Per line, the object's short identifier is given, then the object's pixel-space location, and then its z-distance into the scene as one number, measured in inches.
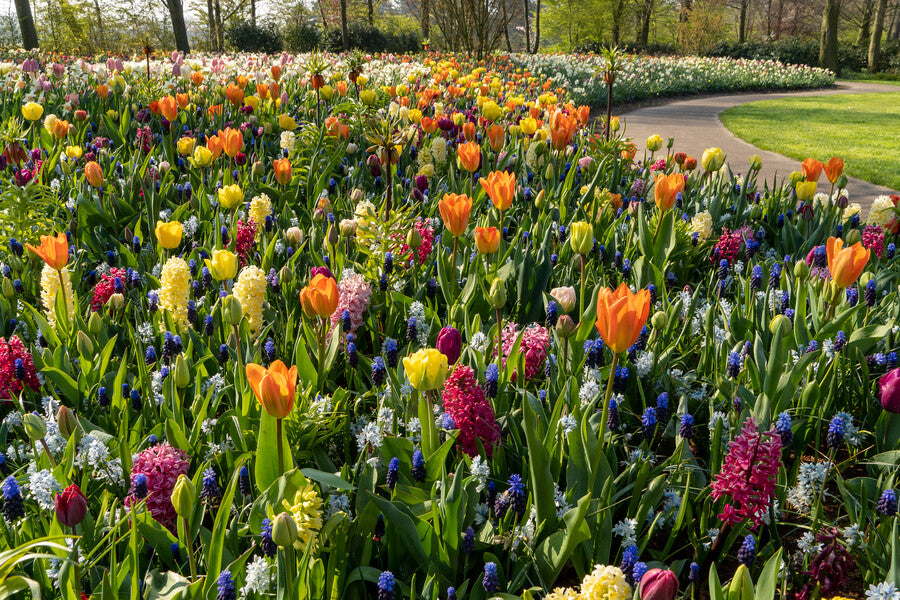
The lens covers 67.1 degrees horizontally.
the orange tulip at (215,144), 141.2
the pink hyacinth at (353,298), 89.6
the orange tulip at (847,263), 78.6
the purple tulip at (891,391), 58.8
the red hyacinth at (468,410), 64.6
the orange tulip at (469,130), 176.6
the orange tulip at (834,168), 139.4
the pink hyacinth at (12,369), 75.3
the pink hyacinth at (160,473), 59.6
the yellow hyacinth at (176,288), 89.7
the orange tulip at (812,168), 141.3
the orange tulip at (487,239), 89.3
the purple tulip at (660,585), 38.7
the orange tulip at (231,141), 143.1
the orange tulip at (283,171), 133.9
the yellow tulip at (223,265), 81.9
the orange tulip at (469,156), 131.0
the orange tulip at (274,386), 51.3
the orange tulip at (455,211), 91.6
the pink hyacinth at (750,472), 53.2
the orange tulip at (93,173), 128.4
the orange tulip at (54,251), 82.6
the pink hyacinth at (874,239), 127.3
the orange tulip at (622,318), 55.8
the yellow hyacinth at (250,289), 85.5
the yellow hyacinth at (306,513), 50.4
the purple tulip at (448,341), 65.8
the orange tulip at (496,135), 163.5
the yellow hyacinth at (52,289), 91.7
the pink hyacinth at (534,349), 81.7
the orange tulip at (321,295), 69.4
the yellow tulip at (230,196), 112.1
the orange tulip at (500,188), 101.3
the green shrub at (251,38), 1019.3
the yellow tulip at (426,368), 55.2
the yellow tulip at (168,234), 93.7
